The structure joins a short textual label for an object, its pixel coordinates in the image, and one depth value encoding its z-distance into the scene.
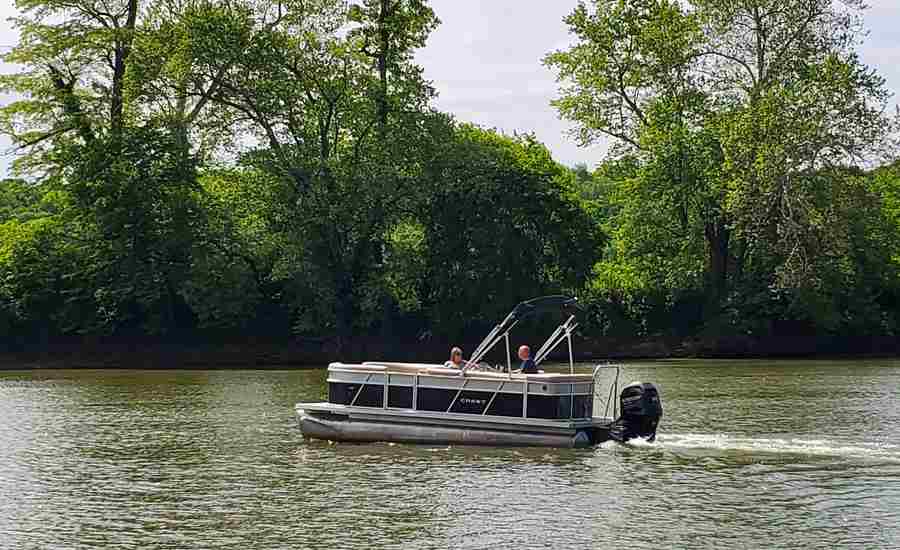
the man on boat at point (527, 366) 31.86
